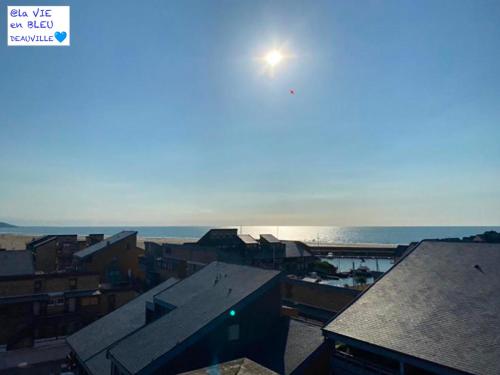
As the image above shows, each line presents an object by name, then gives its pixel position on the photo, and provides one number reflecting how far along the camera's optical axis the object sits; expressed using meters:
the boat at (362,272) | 67.86
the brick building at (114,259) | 53.84
